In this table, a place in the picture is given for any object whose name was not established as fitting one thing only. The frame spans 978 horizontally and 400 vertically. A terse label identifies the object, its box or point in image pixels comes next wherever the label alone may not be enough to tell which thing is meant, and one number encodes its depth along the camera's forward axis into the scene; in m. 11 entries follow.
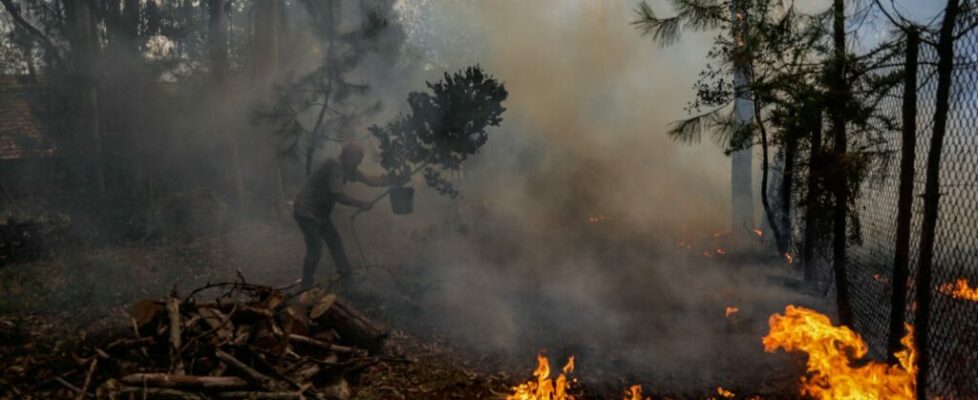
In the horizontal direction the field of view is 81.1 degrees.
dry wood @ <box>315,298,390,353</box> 5.40
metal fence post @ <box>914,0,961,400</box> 3.43
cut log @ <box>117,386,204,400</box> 4.13
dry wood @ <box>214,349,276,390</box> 4.44
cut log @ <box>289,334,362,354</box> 5.02
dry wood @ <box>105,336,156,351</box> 4.63
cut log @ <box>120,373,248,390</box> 4.20
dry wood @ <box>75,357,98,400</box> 4.11
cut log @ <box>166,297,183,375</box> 4.40
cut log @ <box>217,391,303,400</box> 4.29
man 7.35
